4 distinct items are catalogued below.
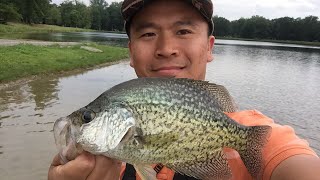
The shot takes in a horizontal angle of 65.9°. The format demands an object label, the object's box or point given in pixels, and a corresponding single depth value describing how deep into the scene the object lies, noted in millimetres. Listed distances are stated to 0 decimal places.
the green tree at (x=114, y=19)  114564
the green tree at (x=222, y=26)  113454
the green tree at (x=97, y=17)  112561
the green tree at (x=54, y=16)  82272
